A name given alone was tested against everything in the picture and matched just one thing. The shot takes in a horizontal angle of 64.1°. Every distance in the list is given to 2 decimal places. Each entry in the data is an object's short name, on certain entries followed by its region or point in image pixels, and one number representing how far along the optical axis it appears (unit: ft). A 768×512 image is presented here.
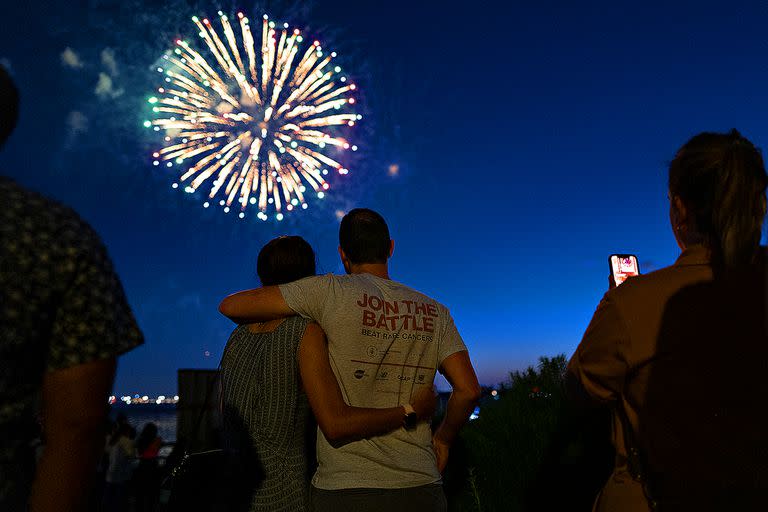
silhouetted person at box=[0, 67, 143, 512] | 4.58
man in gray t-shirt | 8.55
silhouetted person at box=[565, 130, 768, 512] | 5.64
